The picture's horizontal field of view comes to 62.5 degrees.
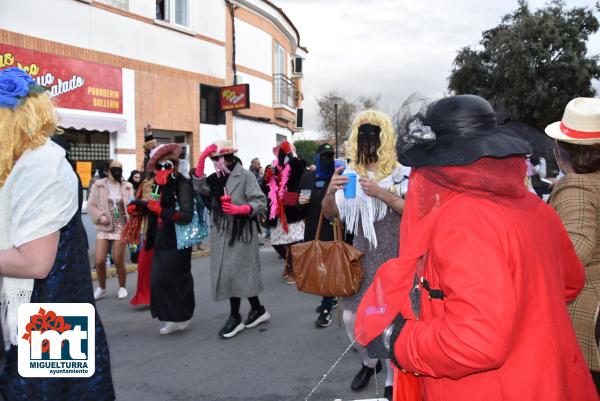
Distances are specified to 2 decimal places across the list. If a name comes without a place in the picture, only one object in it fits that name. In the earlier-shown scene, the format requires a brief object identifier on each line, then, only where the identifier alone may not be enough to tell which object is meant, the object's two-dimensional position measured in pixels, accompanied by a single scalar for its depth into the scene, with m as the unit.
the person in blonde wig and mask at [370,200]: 3.46
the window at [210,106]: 15.93
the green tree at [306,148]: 35.09
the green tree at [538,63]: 23.03
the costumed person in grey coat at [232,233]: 4.98
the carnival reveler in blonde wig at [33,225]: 1.87
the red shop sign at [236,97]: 15.99
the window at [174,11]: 14.55
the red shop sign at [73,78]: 10.86
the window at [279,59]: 21.26
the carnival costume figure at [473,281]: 1.24
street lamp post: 20.52
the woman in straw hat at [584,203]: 2.05
